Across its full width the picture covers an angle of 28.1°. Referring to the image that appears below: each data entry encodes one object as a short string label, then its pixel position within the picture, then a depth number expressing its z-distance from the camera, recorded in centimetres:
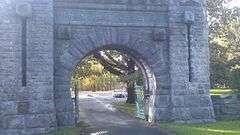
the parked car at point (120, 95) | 4862
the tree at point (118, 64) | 2976
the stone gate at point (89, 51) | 1755
